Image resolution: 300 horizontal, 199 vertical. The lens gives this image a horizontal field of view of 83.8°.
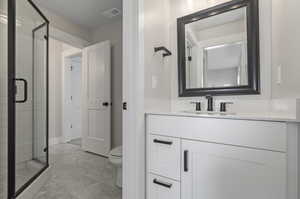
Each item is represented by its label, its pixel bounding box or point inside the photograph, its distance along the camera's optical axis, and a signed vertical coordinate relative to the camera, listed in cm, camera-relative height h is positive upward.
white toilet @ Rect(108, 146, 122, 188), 180 -67
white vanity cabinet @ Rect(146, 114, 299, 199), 85 -36
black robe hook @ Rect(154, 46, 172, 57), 156 +48
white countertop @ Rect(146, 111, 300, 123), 84 -11
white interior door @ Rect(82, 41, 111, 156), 297 +0
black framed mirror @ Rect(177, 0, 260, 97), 137 +45
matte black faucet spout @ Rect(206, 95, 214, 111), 150 -4
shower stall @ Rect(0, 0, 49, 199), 139 +4
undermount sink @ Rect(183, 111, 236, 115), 145 -12
